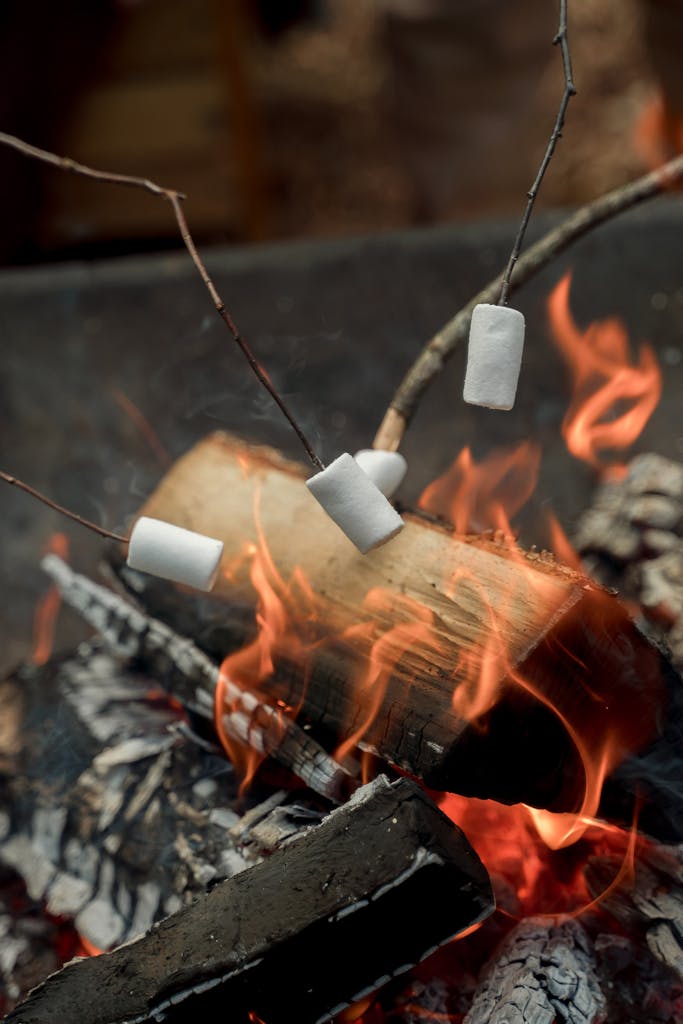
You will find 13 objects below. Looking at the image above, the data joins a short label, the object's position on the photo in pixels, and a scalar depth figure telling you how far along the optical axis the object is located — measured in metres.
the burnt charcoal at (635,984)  0.94
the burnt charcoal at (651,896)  0.95
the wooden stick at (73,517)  0.96
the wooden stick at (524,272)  1.04
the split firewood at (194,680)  0.98
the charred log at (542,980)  0.93
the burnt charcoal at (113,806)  0.99
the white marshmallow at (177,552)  0.97
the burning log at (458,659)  0.94
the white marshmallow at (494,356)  0.95
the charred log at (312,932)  0.91
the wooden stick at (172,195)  0.95
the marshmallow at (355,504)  0.95
